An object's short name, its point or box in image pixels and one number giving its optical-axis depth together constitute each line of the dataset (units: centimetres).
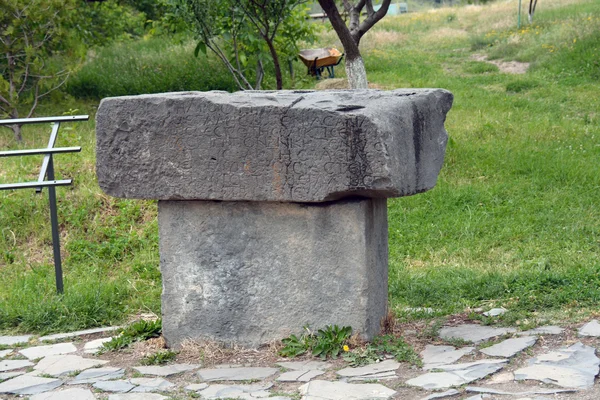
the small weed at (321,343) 773
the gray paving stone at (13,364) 812
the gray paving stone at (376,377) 705
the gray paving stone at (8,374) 778
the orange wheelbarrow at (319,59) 2677
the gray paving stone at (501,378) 675
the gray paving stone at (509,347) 745
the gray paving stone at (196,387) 713
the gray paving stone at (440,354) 739
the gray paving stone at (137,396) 695
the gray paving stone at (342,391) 661
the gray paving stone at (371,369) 721
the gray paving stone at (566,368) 664
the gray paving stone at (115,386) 720
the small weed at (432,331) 822
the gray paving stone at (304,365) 745
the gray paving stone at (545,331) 798
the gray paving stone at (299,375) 715
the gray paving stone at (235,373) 739
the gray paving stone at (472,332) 807
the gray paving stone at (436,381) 672
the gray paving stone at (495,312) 881
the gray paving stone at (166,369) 766
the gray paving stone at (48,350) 852
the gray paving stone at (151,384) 718
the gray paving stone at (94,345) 859
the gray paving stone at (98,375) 755
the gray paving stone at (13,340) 905
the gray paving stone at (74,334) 915
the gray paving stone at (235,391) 687
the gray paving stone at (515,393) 640
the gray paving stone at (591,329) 787
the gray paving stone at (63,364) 791
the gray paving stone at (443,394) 647
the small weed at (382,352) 750
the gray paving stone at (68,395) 707
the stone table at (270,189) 732
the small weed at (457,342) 789
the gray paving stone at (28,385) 734
